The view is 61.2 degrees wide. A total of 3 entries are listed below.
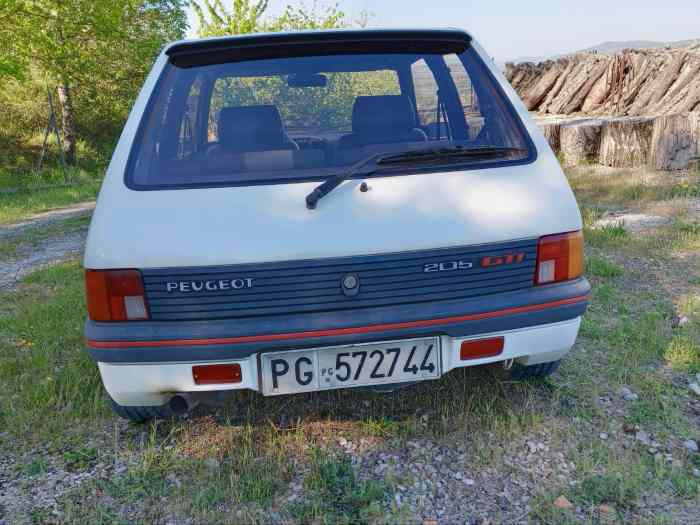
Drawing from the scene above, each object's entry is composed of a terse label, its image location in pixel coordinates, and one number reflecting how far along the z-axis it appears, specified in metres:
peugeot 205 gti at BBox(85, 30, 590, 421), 2.00
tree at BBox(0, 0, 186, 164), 13.21
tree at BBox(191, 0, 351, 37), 14.30
